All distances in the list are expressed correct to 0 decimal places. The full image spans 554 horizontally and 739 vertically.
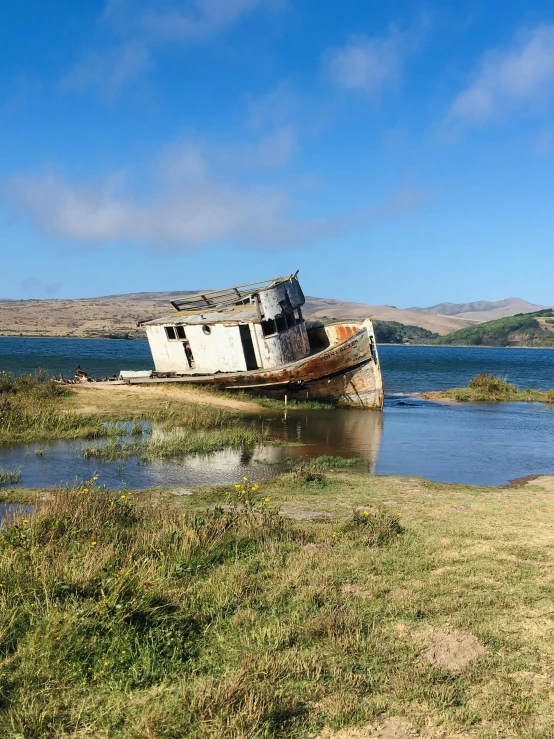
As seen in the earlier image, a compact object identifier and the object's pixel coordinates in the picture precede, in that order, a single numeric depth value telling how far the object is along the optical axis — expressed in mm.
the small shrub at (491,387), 29697
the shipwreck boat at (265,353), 23125
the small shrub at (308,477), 11172
